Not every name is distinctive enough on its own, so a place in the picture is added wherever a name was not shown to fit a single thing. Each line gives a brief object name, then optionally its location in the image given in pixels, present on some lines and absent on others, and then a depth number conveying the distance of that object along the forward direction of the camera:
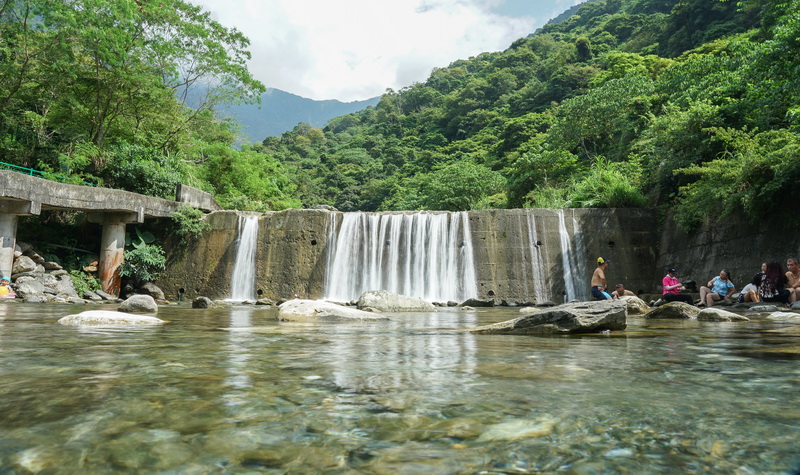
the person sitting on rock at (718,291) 10.46
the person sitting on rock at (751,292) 9.99
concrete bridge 14.53
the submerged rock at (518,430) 1.49
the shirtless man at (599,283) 10.53
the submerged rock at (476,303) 14.52
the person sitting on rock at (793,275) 9.21
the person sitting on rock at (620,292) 12.66
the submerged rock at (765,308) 8.47
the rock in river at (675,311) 7.67
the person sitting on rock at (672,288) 10.92
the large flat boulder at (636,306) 9.35
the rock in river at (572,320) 4.96
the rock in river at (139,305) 9.18
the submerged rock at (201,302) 12.84
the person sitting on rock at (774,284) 9.68
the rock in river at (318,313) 7.22
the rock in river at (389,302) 11.31
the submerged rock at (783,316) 6.61
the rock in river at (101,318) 5.84
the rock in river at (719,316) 6.74
